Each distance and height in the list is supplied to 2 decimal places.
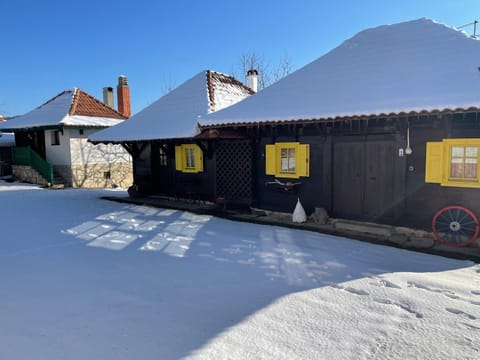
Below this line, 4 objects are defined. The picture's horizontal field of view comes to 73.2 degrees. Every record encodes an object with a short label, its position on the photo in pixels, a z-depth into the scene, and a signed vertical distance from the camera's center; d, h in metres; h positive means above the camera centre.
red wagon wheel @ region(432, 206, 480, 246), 6.13 -1.44
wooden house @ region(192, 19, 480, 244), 6.16 +0.48
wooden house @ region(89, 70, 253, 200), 10.51 +0.59
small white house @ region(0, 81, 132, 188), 16.47 +0.55
